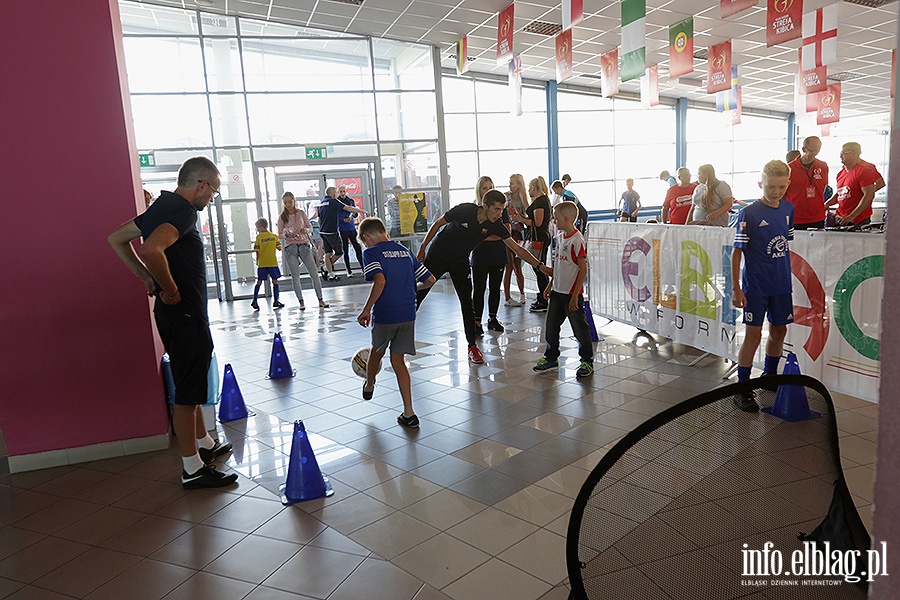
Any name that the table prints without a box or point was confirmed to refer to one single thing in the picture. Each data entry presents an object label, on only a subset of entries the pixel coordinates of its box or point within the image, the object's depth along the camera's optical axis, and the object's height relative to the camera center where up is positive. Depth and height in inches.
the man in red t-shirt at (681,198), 330.3 -1.4
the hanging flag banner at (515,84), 500.6 +96.3
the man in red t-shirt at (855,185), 259.1 -0.4
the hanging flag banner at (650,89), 533.9 +93.3
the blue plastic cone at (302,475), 138.2 -56.9
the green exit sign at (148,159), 505.4 +54.4
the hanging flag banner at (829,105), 645.3 +85.2
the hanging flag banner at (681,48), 412.5 +99.3
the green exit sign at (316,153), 545.6 +55.4
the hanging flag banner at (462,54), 515.2 +126.4
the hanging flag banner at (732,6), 271.7 +81.9
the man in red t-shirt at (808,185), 262.8 +1.0
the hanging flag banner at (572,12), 331.9 +100.9
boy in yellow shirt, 414.3 -22.7
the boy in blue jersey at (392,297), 172.4 -23.7
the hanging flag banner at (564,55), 432.5 +102.7
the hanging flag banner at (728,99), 663.9 +100.3
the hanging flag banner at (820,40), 393.4 +93.5
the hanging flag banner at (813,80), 480.4 +83.2
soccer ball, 209.5 -49.5
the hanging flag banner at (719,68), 492.7 +99.8
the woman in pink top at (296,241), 410.3 -15.0
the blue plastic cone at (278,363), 244.7 -56.4
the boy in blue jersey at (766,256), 168.7 -18.0
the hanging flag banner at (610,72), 471.5 +98.0
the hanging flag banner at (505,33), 427.5 +119.1
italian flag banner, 331.6 +85.7
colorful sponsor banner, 169.5 -34.3
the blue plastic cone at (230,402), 196.7 -56.7
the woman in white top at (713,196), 274.8 -1.6
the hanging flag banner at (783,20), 337.7 +91.7
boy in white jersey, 209.3 -30.5
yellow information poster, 570.3 -1.6
